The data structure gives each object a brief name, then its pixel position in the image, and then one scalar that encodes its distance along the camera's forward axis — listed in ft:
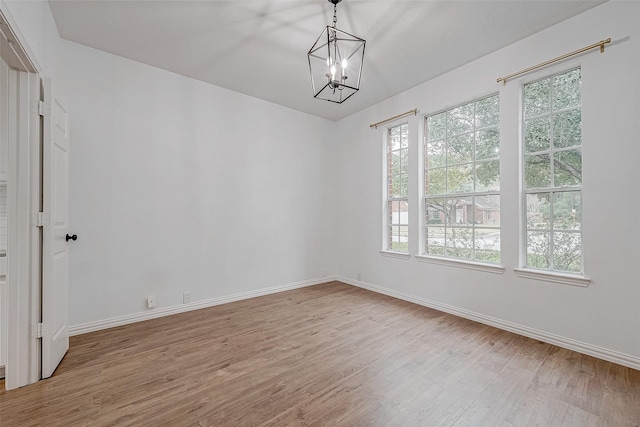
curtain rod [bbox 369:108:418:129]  12.52
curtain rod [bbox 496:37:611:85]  7.65
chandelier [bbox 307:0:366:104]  7.22
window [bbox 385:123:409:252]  13.55
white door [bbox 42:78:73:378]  6.59
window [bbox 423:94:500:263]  10.41
